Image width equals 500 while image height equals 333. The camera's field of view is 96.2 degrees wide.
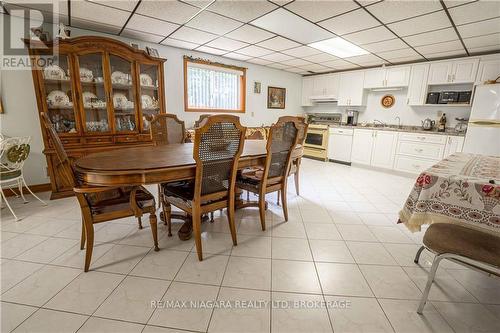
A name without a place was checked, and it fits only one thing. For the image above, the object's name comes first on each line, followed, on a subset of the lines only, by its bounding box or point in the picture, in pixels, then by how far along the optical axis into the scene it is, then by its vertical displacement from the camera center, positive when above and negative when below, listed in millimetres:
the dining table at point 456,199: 1174 -365
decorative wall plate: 5031 +649
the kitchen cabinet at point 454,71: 3852 +1078
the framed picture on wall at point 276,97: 5693 +727
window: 4328 +758
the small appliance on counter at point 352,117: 5609 +283
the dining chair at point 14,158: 2461 -474
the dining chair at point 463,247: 1172 -633
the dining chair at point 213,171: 1586 -364
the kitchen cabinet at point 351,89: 5266 +936
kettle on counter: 4464 +145
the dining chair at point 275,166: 2084 -404
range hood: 5832 +763
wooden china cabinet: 2871 +352
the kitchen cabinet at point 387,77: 4602 +1117
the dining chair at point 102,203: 1567 -624
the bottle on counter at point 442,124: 4312 +152
